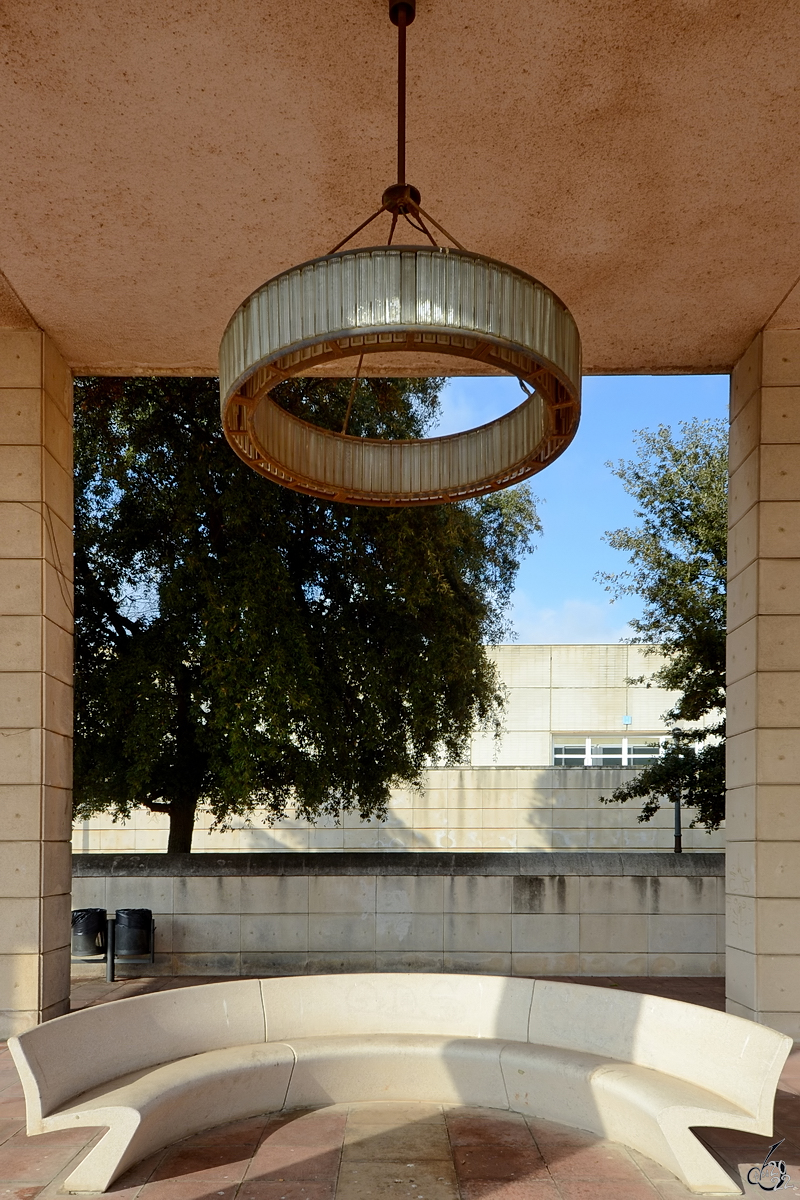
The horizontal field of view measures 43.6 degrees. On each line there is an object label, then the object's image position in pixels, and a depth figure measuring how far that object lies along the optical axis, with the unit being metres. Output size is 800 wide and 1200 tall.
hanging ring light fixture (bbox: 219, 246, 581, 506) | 3.65
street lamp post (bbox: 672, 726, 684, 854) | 13.44
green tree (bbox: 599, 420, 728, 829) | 13.27
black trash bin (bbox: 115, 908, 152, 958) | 9.57
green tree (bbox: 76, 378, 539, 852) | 10.87
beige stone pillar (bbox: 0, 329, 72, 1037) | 7.25
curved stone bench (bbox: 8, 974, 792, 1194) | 4.24
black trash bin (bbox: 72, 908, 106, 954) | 9.59
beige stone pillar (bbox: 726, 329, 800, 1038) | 7.25
